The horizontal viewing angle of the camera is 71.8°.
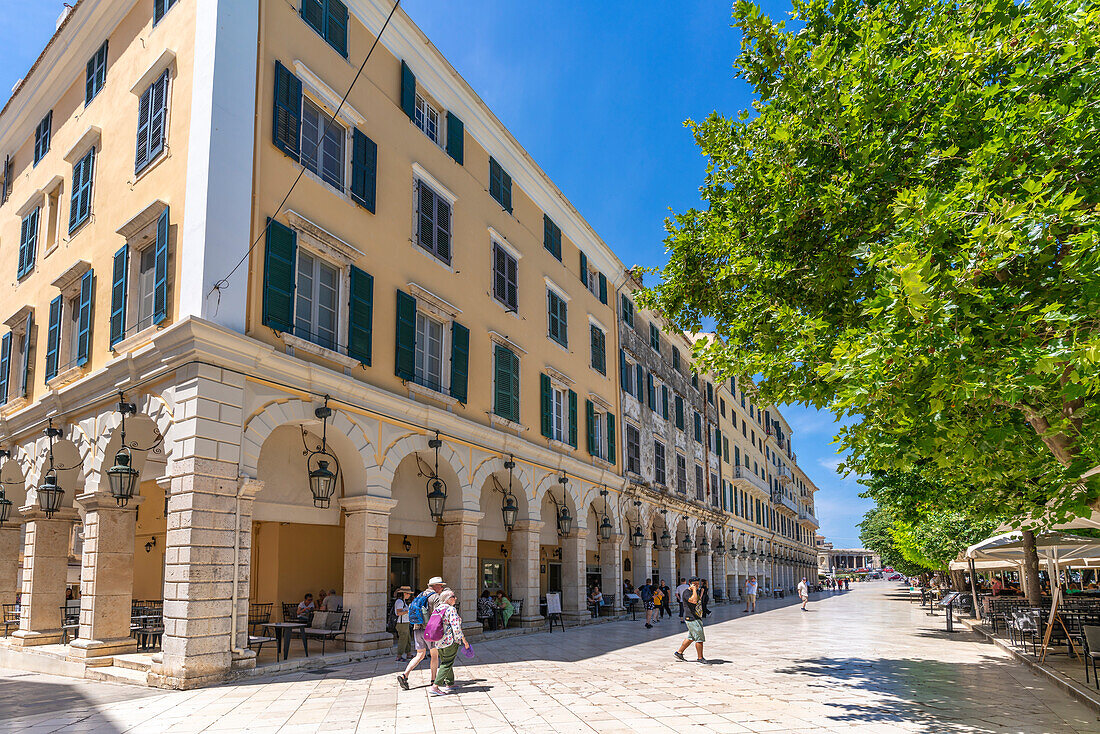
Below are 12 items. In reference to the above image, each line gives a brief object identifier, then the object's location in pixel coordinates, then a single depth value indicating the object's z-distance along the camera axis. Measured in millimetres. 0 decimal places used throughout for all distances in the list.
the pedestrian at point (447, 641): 10297
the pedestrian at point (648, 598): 22891
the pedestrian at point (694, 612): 13562
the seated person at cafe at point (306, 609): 15692
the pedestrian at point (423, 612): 10664
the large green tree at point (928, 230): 6949
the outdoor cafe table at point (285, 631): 12257
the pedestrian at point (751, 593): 32700
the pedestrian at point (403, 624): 13086
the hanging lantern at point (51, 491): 14703
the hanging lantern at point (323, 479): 12492
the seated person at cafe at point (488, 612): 19075
